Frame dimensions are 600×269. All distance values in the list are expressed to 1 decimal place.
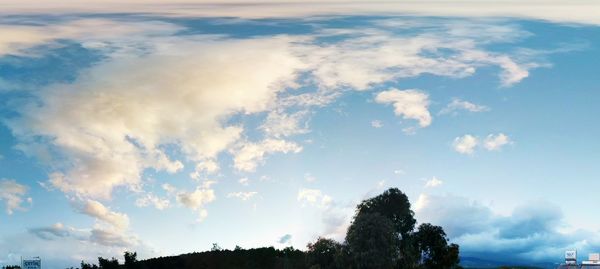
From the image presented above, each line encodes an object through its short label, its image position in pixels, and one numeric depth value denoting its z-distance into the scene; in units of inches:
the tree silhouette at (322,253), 4547.2
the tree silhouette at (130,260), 5580.7
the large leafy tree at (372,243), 4357.8
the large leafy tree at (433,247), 4808.1
